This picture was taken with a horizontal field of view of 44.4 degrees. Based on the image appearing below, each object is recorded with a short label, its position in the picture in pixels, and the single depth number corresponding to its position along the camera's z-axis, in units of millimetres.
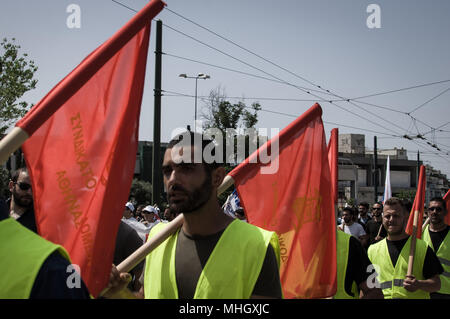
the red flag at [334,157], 5145
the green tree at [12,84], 19125
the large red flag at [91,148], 2713
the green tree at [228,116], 29842
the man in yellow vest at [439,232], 7027
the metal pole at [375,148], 33638
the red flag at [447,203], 8438
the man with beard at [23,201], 4613
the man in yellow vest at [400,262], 5566
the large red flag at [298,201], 4148
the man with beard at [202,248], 2877
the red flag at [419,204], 6304
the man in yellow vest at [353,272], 4988
